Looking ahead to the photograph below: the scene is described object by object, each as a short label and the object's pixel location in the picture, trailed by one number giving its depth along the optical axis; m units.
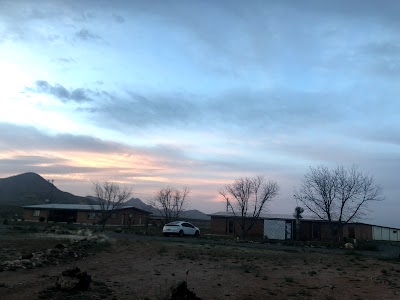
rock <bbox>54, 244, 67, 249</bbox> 17.05
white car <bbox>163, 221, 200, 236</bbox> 34.38
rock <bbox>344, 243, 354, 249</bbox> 31.52
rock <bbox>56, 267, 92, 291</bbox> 9.88
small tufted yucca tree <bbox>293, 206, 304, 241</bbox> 50.25
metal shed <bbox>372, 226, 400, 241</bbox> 57.04
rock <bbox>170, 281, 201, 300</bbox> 9.30
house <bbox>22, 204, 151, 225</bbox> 62.88
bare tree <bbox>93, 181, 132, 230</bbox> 58.17
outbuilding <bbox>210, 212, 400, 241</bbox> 49.16
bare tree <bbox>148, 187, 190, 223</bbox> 62.00
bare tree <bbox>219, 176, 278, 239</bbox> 48.50
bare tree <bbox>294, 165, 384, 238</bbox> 41.97
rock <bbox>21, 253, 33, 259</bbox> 14.05
